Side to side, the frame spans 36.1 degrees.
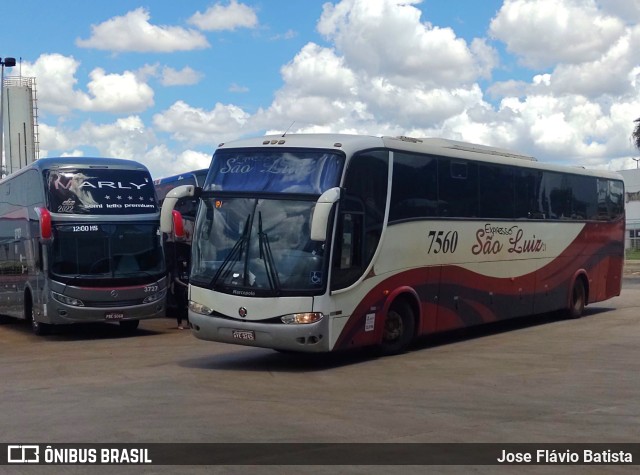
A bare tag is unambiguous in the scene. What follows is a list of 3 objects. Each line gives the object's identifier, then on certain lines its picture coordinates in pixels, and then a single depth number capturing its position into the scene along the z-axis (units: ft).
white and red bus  45.16
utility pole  126.11
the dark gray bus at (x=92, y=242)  66.08
